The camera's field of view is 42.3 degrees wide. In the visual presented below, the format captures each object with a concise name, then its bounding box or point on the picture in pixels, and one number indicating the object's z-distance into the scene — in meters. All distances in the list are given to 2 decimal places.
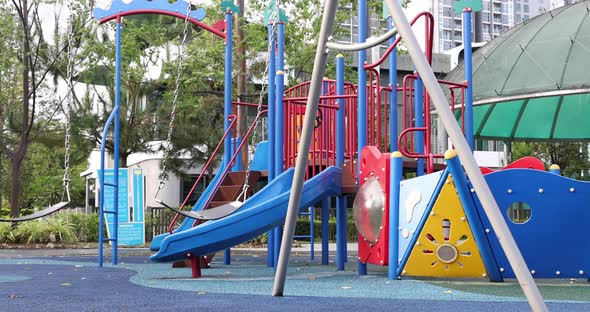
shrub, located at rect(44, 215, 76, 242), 20.95
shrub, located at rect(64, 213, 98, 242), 22.86
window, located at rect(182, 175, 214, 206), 36.09
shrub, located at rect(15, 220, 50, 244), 20.50
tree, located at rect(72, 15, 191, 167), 24.94
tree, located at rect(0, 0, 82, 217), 22.04
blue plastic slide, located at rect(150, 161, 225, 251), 10.41
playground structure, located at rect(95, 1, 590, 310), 7.67
